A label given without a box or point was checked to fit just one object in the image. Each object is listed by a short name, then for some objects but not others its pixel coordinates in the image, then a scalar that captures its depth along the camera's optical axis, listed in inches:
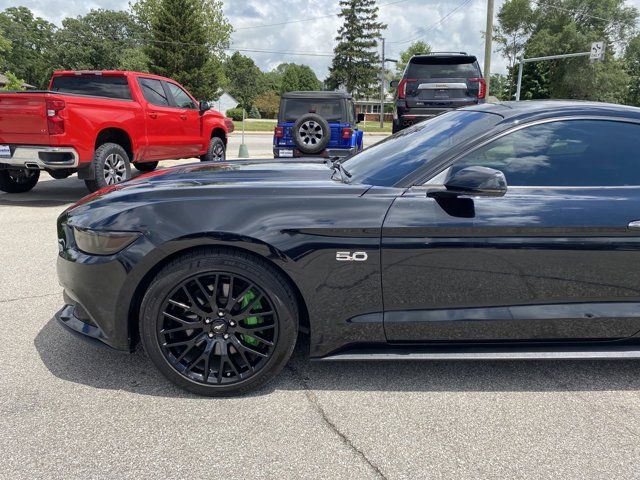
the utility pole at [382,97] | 2157.5
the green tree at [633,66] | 1819.6
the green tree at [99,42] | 2228.1
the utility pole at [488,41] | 711.7
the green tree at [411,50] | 2671.0
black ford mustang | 102.1
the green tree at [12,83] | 1733.0
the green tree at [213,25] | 2074.3
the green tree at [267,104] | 2955.2
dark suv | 406.3
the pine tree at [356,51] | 2667.3
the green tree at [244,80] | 3651.6
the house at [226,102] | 3122.0
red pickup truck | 281.1
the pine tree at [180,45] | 1609.3
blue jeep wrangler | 358.9
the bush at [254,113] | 2586.1
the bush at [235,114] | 1871.8
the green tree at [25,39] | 3270.2
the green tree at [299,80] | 3806.6
